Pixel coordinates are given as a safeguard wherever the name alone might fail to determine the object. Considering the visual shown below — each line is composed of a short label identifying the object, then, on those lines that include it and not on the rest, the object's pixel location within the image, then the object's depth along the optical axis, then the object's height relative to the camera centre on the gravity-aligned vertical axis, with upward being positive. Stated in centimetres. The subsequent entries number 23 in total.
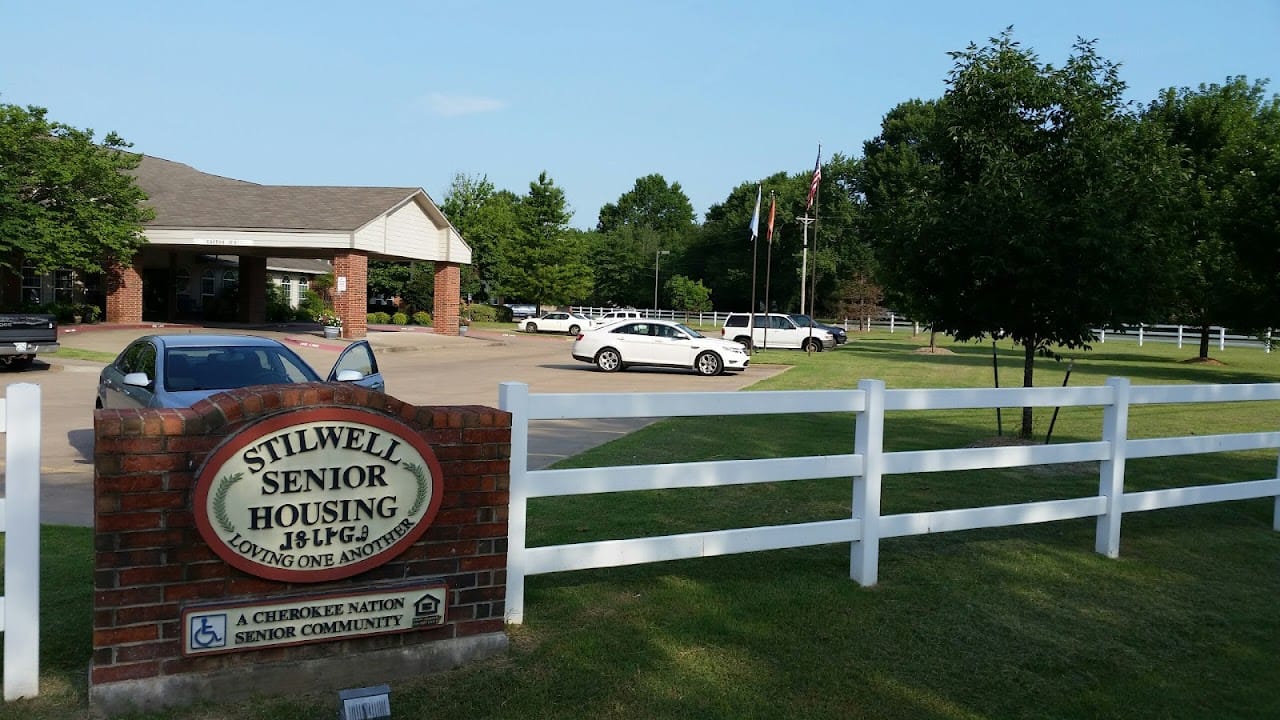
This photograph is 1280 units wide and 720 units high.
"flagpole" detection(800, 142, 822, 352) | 3891 +514
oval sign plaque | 423 -86
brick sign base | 405 -119
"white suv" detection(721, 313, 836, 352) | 3959 -72
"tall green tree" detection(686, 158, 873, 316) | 8425 +619
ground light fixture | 406 -163
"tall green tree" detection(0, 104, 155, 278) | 2936 +281
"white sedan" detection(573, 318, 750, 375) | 2688 -107
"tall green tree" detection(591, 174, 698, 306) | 10412 +520
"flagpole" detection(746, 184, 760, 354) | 3894 +340
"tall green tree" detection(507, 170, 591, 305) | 6091 +319
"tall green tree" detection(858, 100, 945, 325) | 1289 +121
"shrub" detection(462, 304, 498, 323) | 6052 -63
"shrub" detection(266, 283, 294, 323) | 4525 -50
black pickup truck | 2062 -100
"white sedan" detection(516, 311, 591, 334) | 4981 -86
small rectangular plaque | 419 -139
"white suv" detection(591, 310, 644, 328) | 5713 -33
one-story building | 3450 +182
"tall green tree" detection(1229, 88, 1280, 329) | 2328 +247
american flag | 3891 +517
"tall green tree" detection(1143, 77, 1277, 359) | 2506 +378
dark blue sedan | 933 -72
